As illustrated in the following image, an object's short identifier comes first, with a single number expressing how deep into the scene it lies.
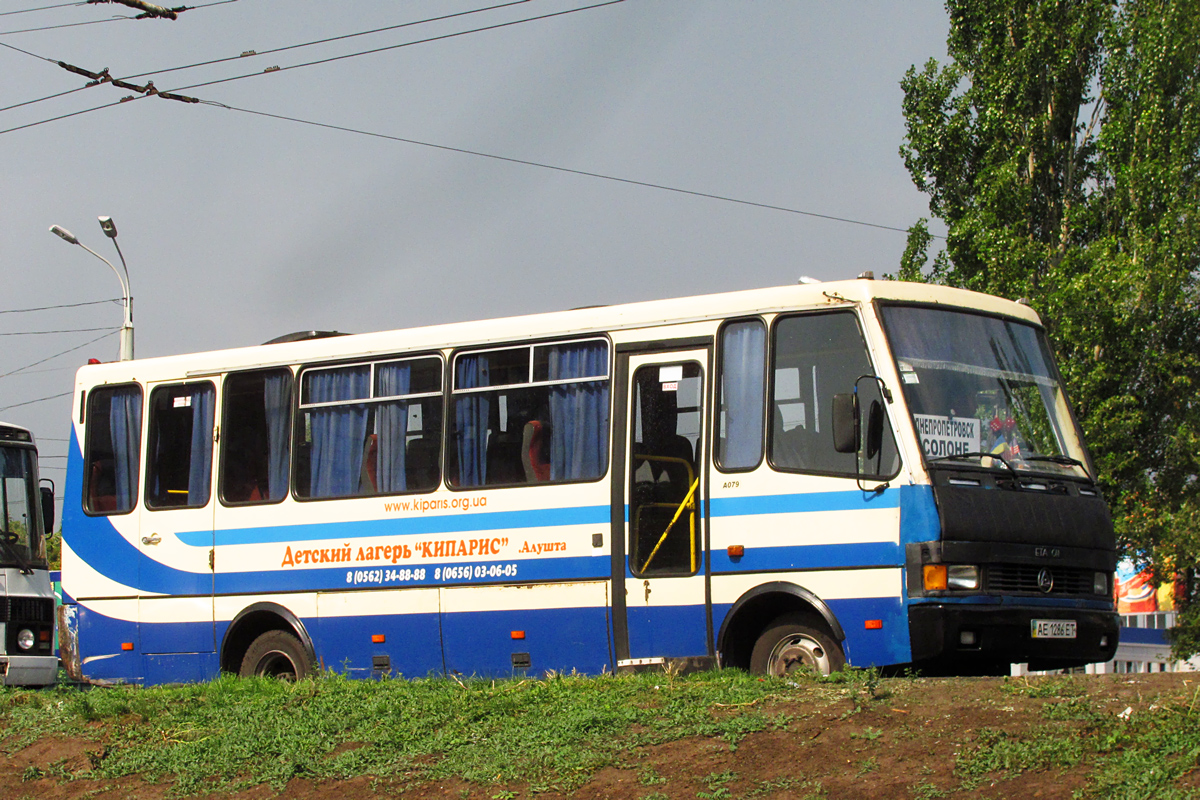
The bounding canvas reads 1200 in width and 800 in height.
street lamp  28.94
